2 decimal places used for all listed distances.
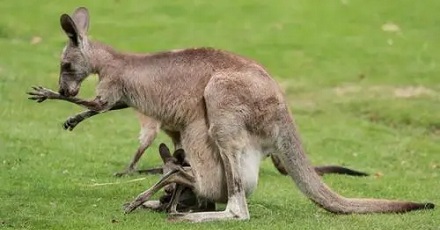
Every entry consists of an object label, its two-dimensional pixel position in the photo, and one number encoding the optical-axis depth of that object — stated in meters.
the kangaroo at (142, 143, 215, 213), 14.84
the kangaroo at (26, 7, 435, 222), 14.20
